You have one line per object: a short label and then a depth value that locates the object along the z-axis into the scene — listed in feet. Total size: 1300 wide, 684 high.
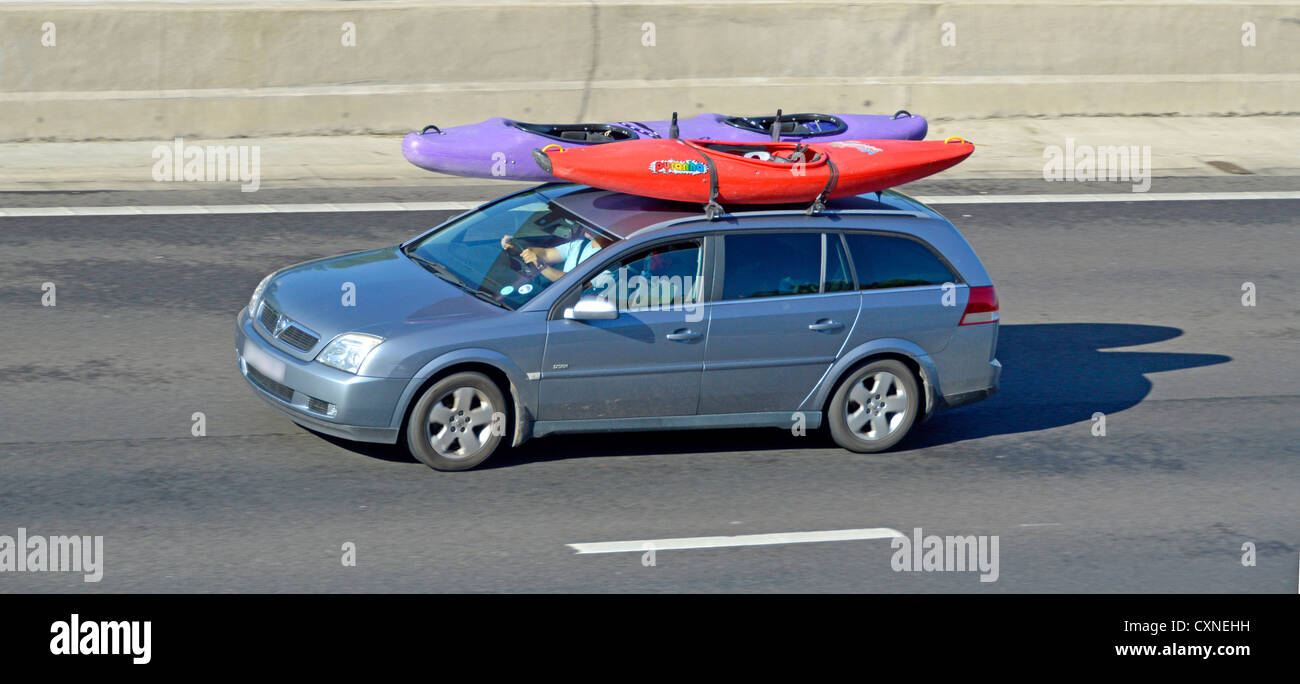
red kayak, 59.41
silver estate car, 55.31
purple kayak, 90.63
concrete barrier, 104.17
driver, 58.13
